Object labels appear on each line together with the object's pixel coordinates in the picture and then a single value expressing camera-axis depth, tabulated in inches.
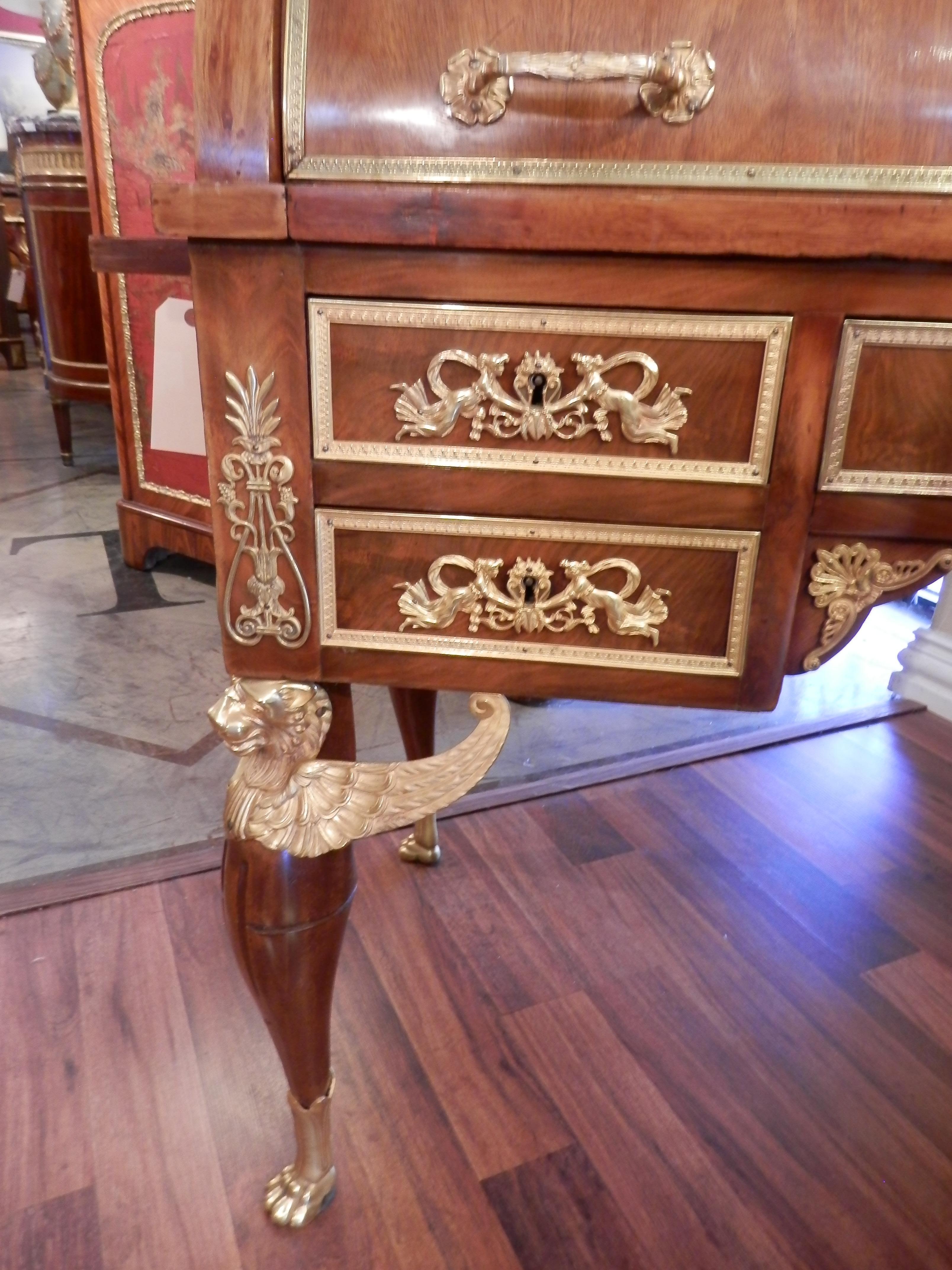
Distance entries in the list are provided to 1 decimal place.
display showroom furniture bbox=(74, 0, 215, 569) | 66.4
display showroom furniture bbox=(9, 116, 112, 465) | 102.1
